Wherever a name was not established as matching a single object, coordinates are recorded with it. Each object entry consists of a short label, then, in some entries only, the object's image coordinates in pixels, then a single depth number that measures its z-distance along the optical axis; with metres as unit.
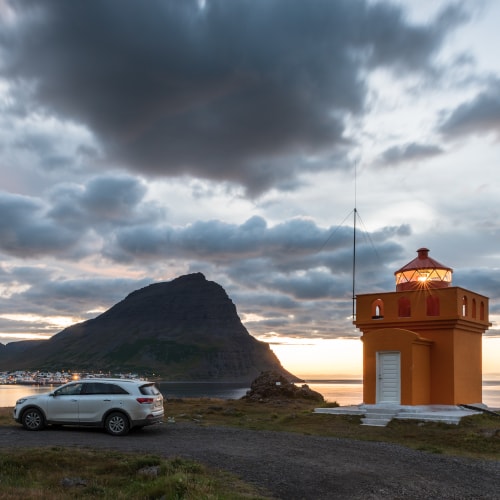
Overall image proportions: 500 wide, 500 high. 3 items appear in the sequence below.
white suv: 17.49
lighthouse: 24.08
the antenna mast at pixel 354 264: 27.17
